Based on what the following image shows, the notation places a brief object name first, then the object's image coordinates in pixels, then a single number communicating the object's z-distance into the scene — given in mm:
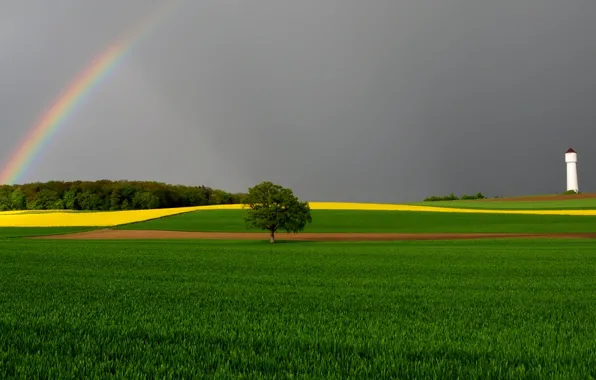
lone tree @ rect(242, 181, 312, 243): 52906
